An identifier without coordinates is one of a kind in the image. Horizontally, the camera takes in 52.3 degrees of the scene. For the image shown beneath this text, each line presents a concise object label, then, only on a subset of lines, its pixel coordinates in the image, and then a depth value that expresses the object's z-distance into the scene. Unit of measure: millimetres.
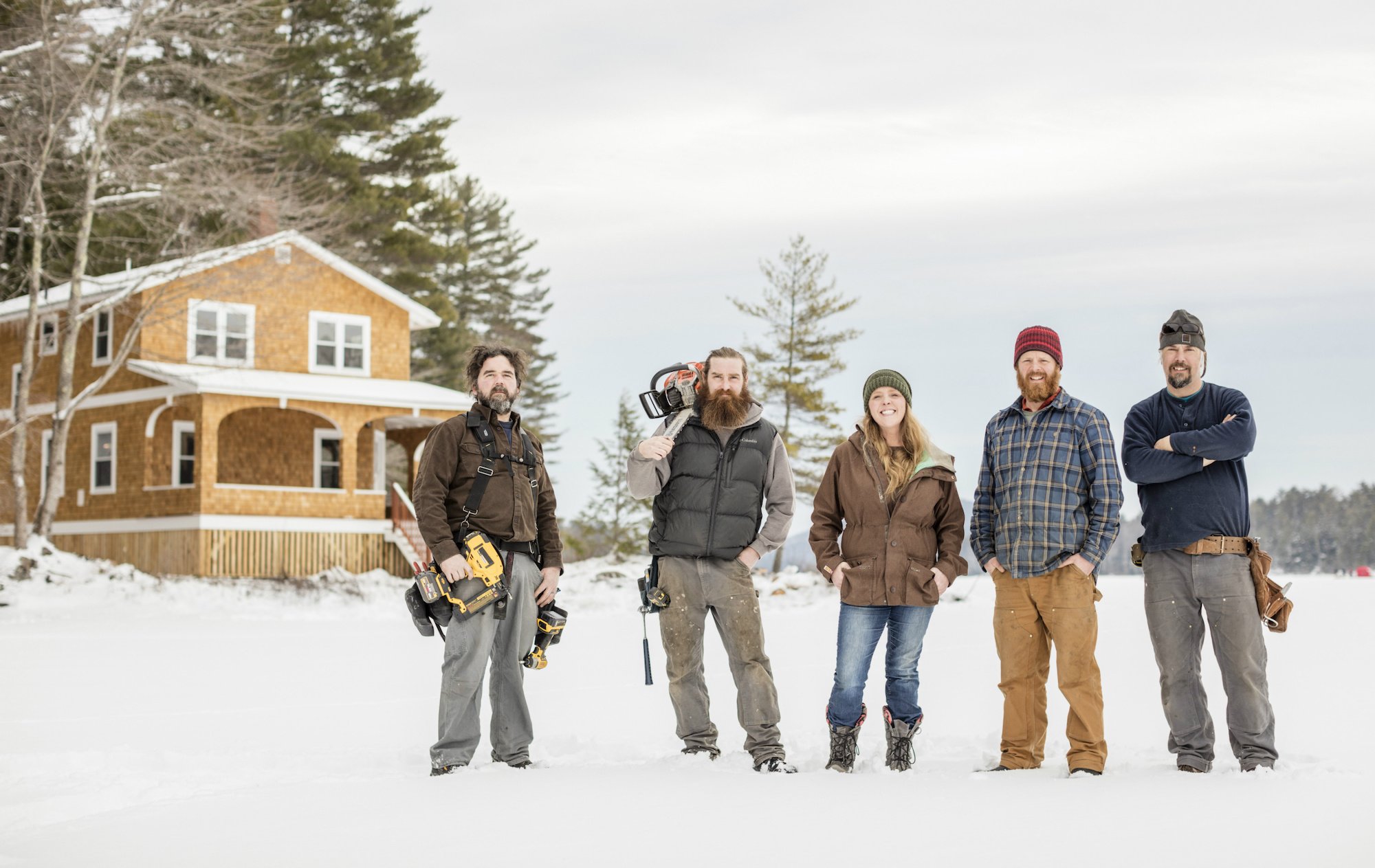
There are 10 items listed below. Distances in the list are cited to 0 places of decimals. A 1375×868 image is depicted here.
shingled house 25391
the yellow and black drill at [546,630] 6922
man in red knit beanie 6242
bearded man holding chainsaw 6699
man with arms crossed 6215
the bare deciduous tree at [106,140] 23812
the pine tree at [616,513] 48469
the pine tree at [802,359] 41094
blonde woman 6363
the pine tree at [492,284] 51625
